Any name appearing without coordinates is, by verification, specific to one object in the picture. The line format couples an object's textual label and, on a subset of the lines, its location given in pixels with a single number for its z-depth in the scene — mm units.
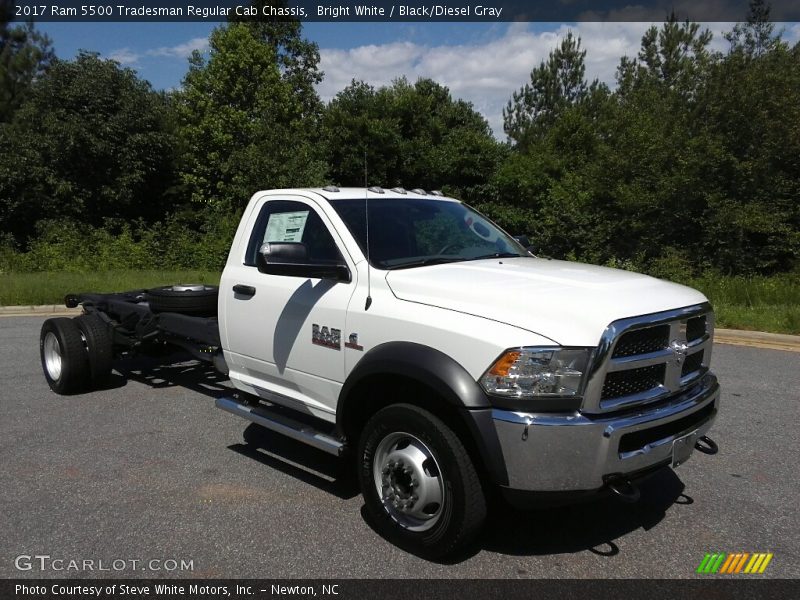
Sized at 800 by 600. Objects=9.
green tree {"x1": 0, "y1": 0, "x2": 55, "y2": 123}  35188
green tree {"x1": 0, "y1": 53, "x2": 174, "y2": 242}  29438
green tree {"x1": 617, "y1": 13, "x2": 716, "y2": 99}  34969
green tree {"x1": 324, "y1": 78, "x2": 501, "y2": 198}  32750
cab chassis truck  3029
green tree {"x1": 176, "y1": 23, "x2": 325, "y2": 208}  34719
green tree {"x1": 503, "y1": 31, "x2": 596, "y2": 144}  44219
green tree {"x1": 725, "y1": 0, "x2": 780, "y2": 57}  23062
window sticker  4578
